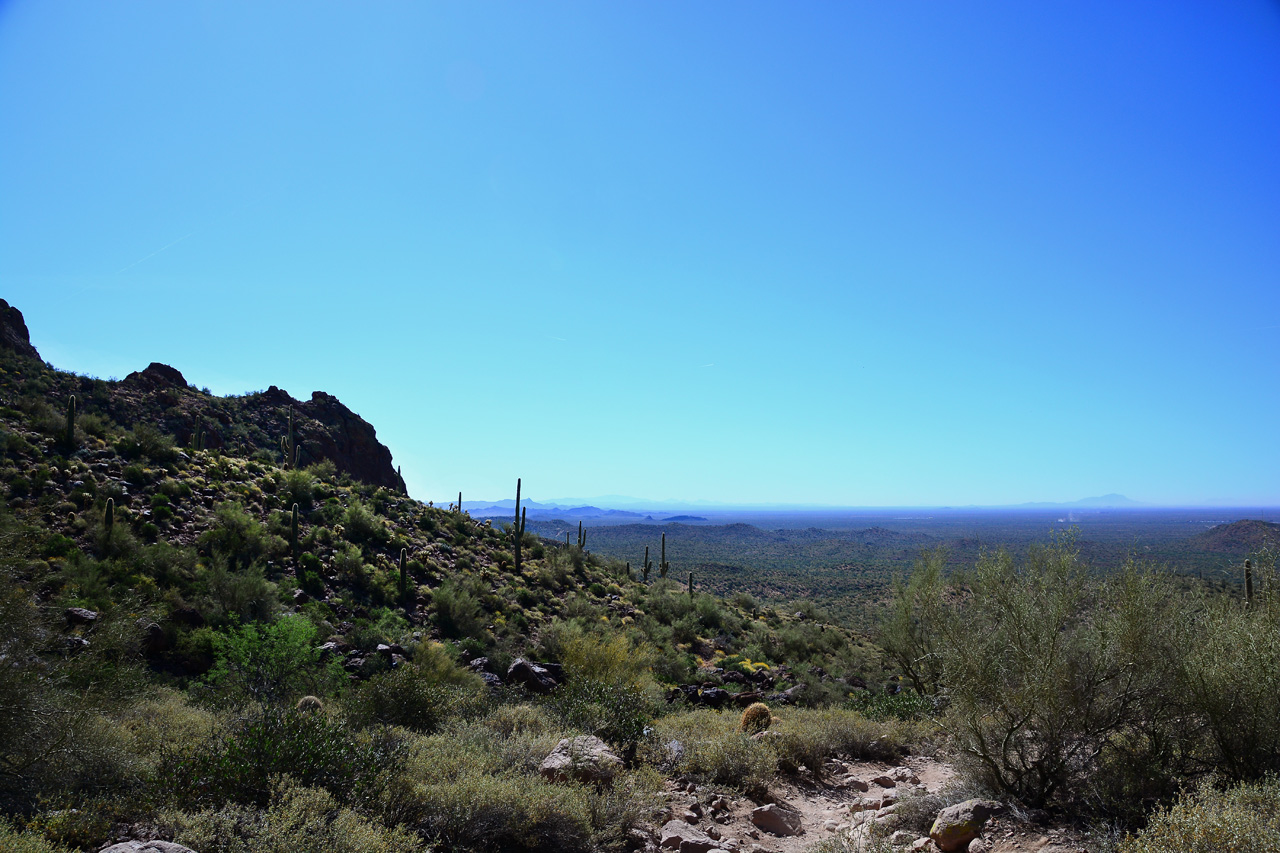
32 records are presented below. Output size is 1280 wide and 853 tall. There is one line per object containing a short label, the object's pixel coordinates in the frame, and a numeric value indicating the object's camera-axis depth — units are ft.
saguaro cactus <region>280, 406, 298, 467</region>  99.55
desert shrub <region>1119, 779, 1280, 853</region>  14.11
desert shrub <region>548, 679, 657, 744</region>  31.78
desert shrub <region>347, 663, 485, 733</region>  31.30
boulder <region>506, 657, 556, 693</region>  45.75
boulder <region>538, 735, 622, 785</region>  25.02
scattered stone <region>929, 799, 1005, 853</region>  21.53
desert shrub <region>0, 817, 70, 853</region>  13.73
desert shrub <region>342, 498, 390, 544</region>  76.95
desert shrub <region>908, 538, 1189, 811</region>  22.06
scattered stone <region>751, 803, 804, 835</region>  24.94
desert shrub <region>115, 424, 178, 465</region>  71.05
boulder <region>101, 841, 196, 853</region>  14.62
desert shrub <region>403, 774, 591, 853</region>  19.86
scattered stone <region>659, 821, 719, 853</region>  21.93
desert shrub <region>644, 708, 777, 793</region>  29.04
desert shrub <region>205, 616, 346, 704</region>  31.58
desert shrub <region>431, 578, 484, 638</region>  64.44
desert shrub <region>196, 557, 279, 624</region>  49.49
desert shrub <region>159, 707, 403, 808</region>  18.92
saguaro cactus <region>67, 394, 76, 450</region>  68.30
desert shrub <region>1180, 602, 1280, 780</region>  20.10
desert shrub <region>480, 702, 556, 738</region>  30.48
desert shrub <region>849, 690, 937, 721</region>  40.96
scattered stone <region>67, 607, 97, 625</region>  37.68
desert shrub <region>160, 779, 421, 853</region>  15.62
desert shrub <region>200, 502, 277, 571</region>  59.72
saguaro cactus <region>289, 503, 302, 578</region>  65.82
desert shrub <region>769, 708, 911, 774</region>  32.27
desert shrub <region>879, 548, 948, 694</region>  52.24
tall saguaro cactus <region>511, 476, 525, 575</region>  92.70
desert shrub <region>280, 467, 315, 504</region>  79.82
